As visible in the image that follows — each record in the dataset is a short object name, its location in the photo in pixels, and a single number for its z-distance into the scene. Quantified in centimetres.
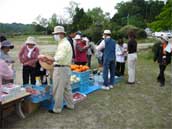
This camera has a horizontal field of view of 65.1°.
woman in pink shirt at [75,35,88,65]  404
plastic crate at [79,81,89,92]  352
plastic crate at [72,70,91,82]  345
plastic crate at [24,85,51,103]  265
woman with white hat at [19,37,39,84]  307
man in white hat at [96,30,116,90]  367
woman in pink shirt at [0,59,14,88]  233
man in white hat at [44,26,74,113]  262
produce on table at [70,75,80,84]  330
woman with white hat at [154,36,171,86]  402
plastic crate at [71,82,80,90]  329
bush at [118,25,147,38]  1842
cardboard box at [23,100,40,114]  267
